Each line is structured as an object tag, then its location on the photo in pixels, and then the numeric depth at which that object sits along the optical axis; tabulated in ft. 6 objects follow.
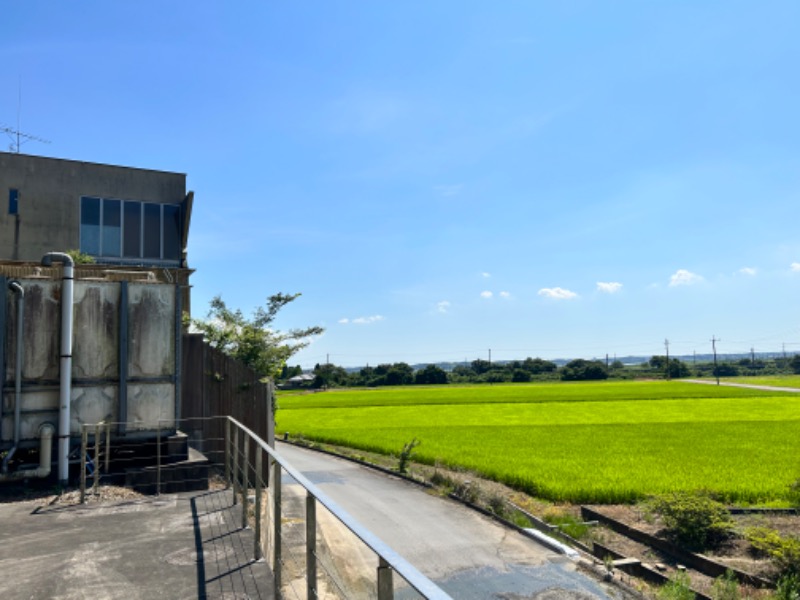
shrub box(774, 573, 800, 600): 25.55
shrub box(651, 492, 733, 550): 33.27
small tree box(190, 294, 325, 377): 44.45
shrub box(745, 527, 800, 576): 27.25
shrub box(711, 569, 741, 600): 26.03
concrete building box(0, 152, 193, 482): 26.94
